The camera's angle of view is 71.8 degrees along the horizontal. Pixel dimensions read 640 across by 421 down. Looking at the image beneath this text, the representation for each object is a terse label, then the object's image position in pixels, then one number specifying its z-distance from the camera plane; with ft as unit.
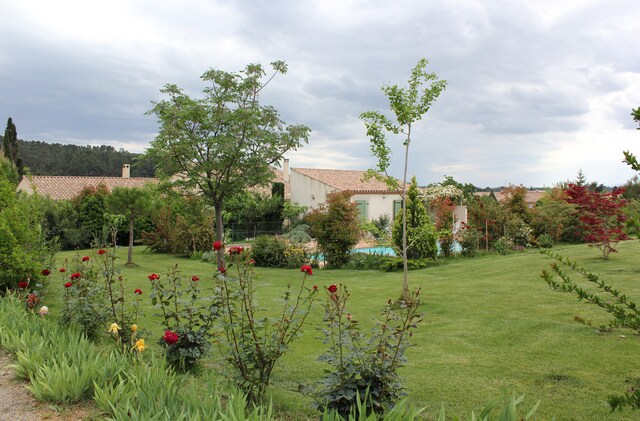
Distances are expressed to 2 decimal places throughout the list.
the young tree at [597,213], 36.94
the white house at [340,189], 92.84
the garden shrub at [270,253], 55.67
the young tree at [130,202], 56.34
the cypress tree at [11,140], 87.77
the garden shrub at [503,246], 54.90
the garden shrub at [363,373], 9.96
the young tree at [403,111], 27.68
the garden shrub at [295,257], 54.03
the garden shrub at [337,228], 51.75
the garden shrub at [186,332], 14.30
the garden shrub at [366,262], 51.19
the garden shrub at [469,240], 54.13
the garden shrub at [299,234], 74.28
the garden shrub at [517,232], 57.93
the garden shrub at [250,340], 11.71
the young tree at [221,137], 40.50
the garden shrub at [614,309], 6.77
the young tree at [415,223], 50.72
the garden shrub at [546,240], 57.41
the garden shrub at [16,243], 23.90
